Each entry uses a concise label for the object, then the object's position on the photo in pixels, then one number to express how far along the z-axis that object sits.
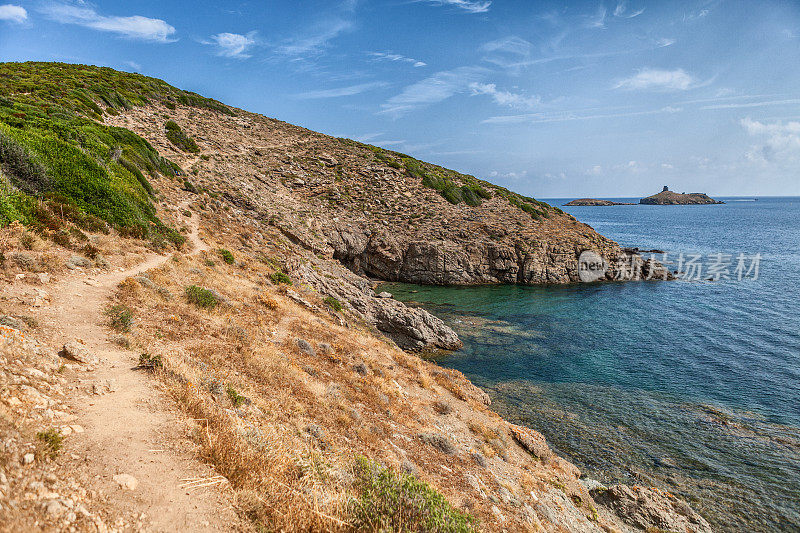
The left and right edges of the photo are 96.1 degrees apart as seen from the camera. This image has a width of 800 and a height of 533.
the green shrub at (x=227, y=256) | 22.16
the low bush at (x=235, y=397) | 8.50
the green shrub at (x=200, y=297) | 13.73
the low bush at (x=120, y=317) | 9.62
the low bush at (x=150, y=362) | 8.22
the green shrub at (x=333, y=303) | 24.28
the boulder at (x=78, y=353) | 7.55
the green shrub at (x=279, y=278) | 23.22
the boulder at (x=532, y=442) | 15.38
